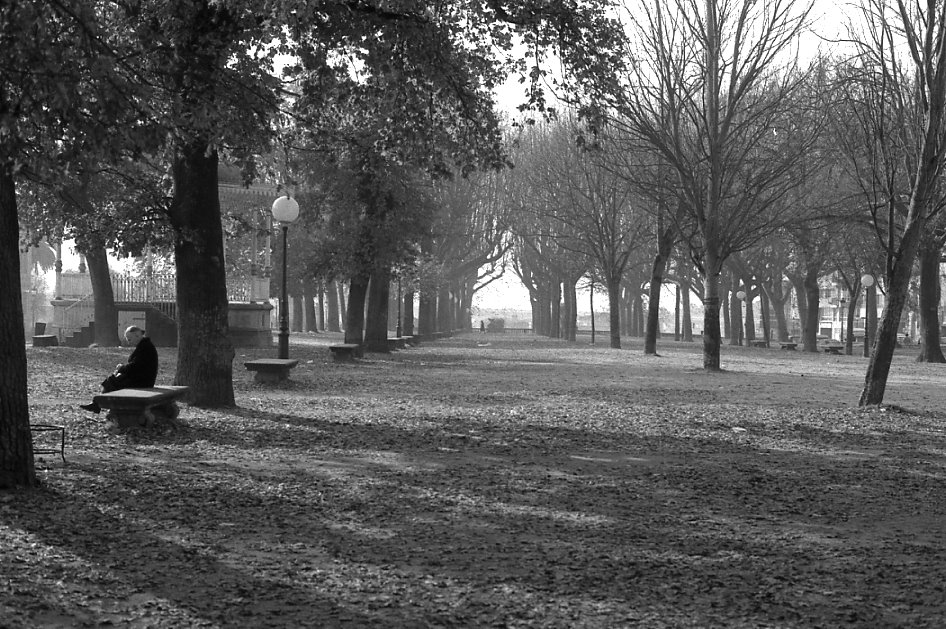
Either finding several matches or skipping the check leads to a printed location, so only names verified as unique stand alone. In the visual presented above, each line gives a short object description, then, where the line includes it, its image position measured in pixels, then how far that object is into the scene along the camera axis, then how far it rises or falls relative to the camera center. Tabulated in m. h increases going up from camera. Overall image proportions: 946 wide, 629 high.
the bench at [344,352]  27.47 -0.98
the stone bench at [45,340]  31.51 -0.69
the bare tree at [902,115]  14.37 +2.61
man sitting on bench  12.56 -0.65
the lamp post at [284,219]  20.94 +1.88
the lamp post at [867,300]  37.94 +0.37
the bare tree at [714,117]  23.94 +4.42
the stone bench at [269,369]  18.91 -0.96
